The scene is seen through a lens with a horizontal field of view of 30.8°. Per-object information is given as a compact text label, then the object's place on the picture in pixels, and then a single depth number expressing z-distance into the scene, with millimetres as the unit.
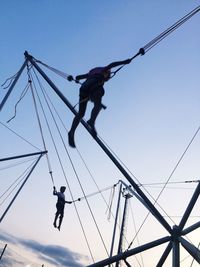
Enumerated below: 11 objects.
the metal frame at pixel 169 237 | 6551
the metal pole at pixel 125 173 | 6758
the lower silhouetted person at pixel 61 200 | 17041
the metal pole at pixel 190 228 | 6883
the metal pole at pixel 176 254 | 6535
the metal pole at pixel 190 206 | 6521
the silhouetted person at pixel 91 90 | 8844
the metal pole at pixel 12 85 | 8811
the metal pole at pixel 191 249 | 6320
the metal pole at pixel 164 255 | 7028
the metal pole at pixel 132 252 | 6845
